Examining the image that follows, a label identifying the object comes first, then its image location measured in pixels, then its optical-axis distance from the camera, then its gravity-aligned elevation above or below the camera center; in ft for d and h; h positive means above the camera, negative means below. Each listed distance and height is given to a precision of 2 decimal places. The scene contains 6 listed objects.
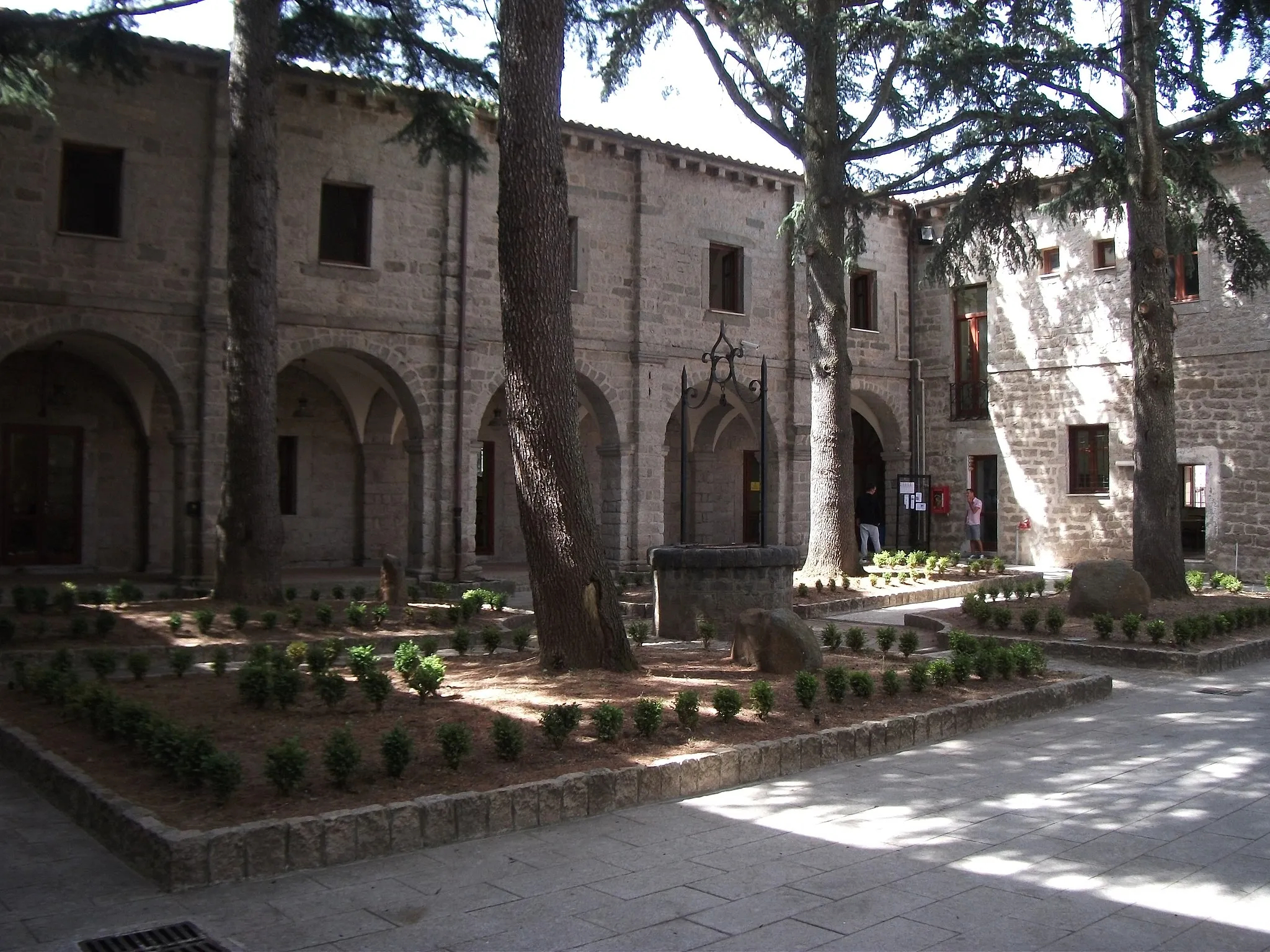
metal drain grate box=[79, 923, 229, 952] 12.55 -4.77
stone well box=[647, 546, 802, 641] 37.45 -1.95
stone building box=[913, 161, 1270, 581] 62.08 +8.05
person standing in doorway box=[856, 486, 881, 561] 71.82 +0.76
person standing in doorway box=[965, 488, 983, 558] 73.40 +0.35
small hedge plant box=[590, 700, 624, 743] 20.04 -3.52
